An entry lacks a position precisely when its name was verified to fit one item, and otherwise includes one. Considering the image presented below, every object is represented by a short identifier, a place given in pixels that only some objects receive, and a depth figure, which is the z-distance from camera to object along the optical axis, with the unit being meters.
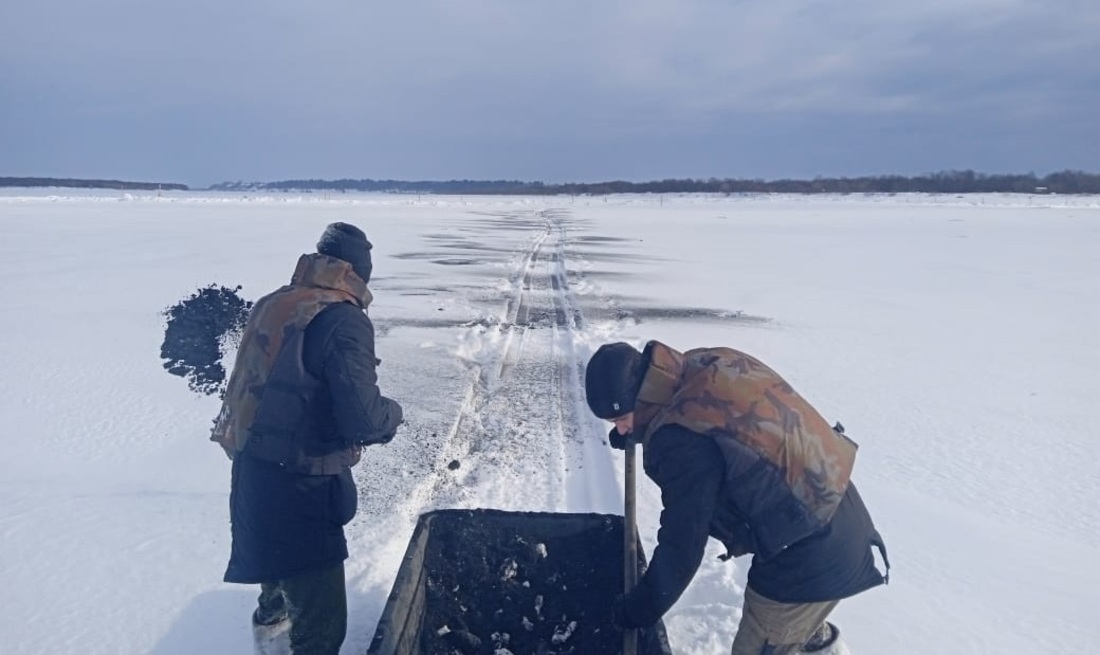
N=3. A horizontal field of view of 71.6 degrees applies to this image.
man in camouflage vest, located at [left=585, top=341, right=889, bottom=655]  2.03
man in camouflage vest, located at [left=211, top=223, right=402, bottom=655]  2.38
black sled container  3.10
